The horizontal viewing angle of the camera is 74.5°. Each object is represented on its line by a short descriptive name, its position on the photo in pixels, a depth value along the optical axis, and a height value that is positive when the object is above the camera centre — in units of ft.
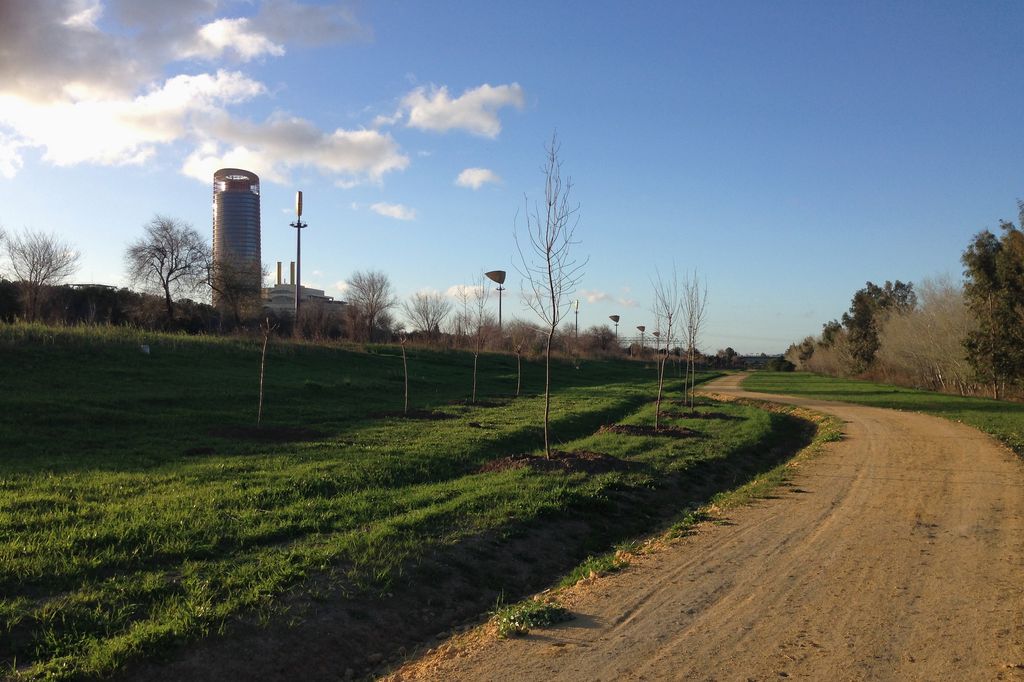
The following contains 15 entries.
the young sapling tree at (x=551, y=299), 41.83 +3.18
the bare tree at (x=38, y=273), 141.79 +14.07
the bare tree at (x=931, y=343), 144.56 +3.62
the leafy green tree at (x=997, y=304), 104.94 +9.07
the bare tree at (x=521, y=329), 215.10 +6.50
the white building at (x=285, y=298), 328.08 +25.70
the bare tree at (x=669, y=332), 76.13 +2.28
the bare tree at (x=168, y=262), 157.58 +18.44
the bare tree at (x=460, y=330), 206.02 +5.38
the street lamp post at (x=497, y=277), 171.42 +18.29
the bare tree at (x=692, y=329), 81.92 +2.89
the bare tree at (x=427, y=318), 209.36 +8.85
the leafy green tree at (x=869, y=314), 232.12 +15.25
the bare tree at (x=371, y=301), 207.10 +14.02
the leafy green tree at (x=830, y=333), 298.39 +10.39
